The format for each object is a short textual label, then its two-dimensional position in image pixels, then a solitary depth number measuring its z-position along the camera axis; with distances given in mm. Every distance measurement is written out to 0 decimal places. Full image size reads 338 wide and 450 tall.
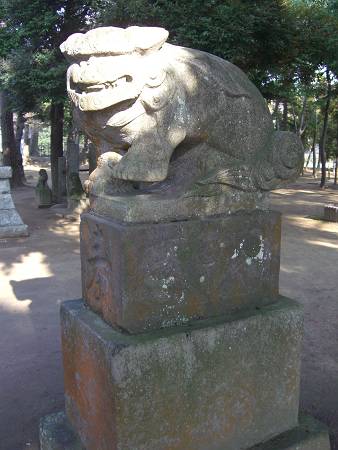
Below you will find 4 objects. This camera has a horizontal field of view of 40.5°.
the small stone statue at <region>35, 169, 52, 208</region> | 12664
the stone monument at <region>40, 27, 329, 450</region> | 1976
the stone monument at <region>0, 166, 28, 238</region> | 8875
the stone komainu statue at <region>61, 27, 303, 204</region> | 1939
